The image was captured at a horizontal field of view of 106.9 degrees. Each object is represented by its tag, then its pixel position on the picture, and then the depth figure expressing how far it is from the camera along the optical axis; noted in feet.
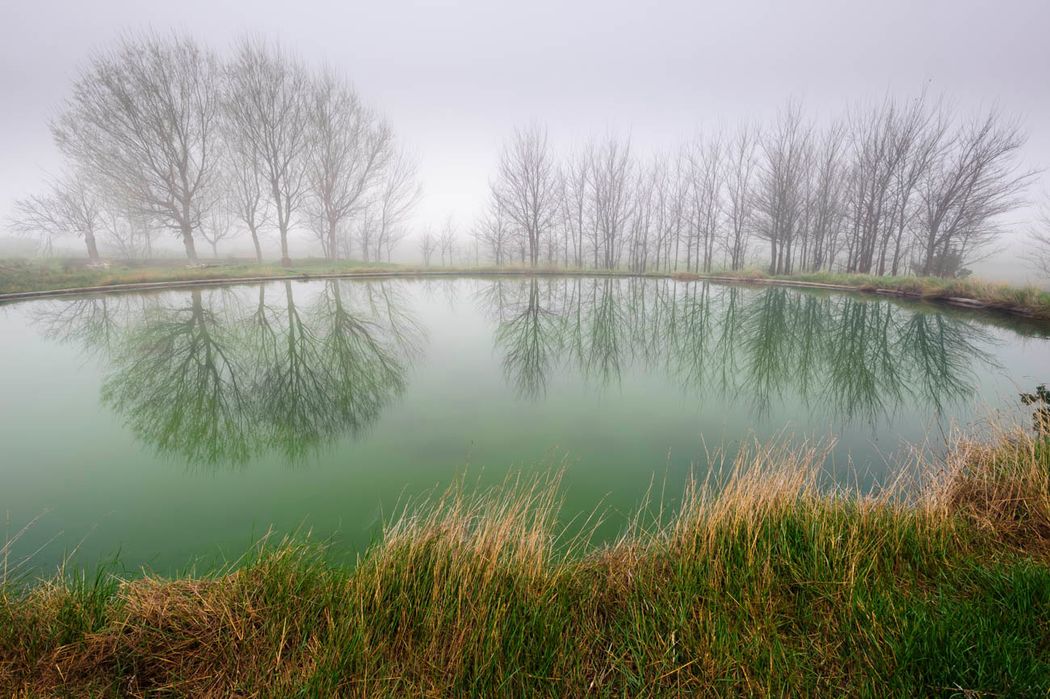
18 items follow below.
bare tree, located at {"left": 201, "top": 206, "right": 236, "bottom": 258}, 107.83
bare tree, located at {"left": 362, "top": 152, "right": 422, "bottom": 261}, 105.50
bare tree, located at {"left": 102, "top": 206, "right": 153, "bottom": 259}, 99.86
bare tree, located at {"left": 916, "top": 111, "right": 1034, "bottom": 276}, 63.77
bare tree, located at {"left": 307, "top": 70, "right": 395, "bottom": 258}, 83.05
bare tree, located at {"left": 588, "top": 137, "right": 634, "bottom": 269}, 103.71
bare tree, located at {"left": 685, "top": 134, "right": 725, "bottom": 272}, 98.63
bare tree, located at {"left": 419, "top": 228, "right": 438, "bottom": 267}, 141.48
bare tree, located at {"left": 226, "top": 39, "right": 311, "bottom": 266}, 72.54
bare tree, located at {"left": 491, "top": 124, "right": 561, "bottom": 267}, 92.32
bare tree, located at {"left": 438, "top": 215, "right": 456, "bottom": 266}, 143.43
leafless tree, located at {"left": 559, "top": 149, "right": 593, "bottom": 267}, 106.01
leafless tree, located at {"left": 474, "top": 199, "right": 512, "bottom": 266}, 111.45
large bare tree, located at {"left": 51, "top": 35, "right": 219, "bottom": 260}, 63.52
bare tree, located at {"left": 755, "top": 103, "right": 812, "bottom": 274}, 82.94
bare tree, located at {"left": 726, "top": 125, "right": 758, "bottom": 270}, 91.97
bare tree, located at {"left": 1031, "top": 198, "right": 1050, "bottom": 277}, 73.06
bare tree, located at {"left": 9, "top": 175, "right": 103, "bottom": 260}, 88.43
